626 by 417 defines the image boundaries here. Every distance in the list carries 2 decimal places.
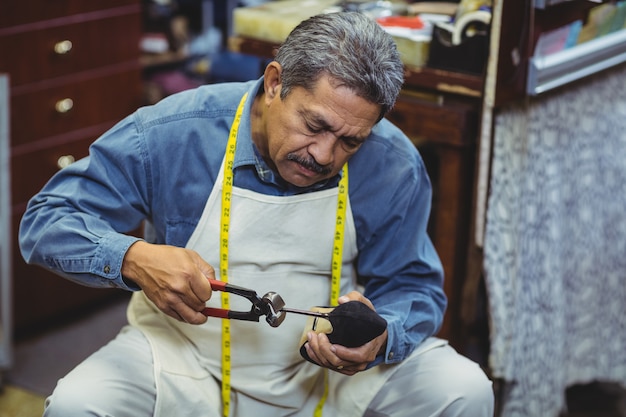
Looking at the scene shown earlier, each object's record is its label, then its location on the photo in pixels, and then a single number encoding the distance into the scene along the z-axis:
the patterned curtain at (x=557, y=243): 2.44
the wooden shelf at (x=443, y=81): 2.35
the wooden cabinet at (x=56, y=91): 2.88
